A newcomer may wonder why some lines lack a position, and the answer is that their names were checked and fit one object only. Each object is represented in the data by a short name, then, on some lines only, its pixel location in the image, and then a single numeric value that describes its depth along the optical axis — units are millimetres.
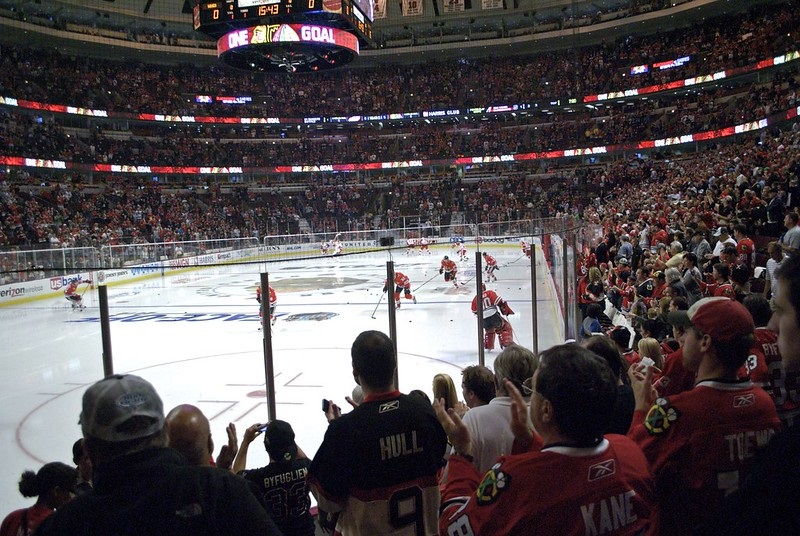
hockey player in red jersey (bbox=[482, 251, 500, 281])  16938
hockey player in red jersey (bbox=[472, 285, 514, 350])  9070
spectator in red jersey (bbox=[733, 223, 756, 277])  7992
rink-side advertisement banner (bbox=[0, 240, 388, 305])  13672
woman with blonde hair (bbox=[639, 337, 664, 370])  4098
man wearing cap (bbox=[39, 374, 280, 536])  1318
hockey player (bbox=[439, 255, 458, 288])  16359
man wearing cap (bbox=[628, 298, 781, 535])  1953
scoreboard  20922
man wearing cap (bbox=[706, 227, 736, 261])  8459
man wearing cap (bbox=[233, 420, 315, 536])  2928
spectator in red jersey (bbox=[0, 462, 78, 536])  2658
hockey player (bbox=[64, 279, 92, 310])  13677
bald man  2363
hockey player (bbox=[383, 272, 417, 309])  13273
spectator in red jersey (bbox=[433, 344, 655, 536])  1486
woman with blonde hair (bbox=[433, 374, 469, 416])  3156
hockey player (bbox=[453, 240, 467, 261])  22531
